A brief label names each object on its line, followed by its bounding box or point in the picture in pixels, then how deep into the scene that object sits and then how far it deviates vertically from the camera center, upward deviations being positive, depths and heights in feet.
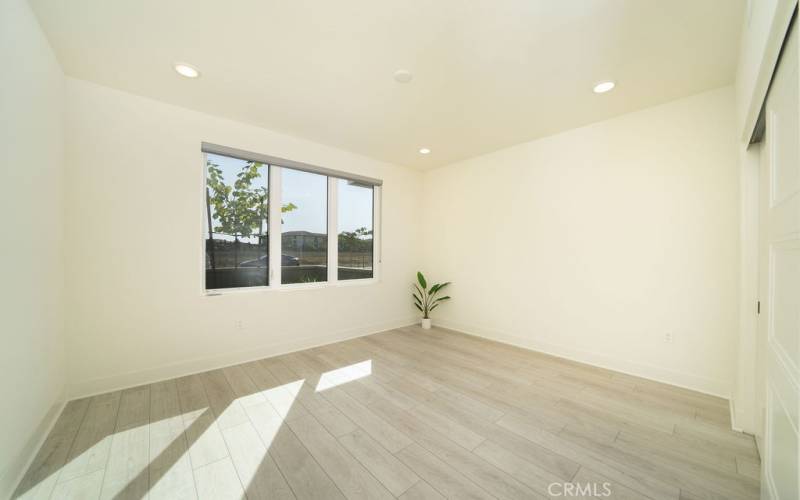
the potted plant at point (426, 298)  15.58 -2.61
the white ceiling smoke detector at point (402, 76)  7.64 +4.61
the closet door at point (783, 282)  3.26 -0.39
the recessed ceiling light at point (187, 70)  7.43 +4.58
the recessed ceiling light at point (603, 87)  8.16 +4.62
